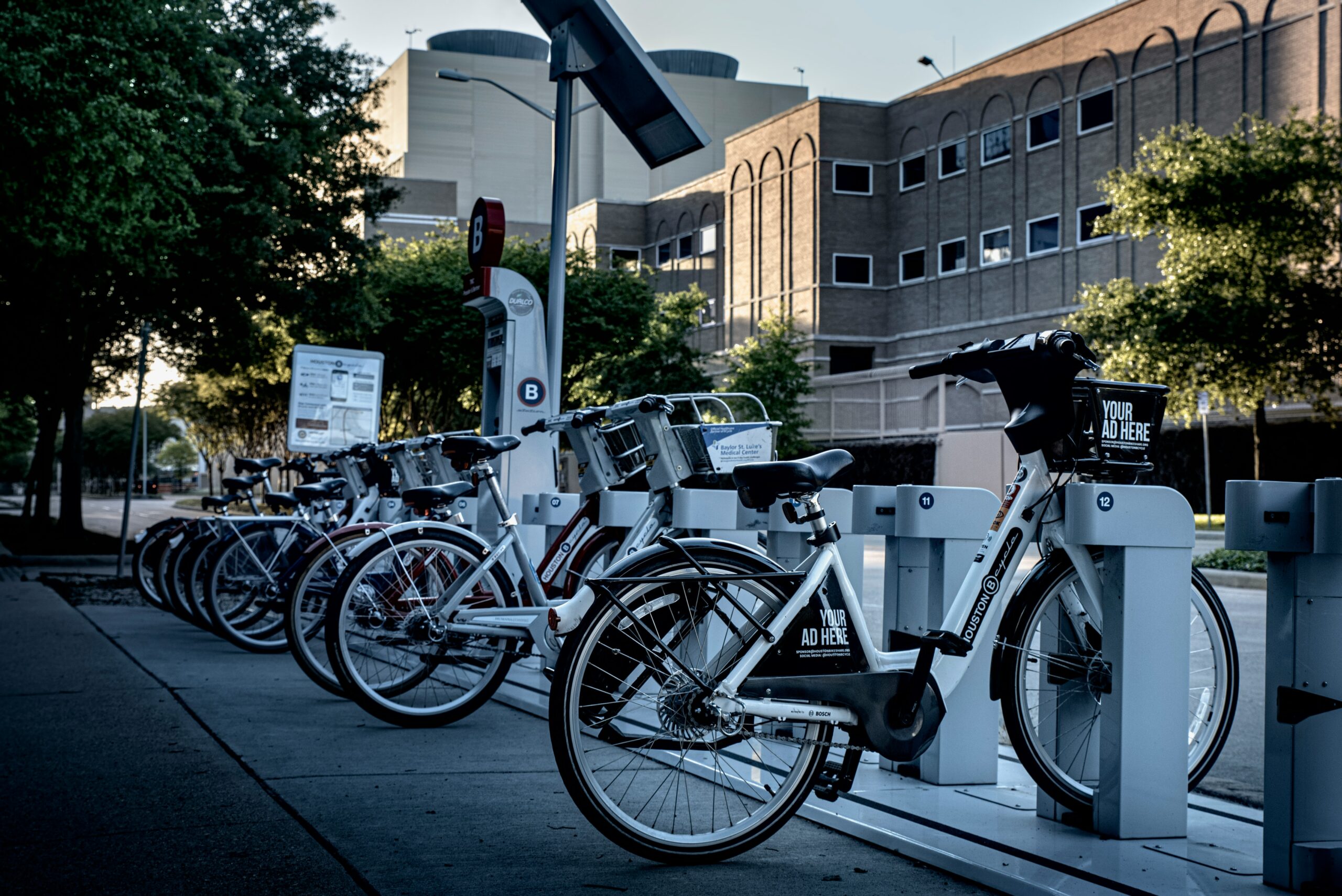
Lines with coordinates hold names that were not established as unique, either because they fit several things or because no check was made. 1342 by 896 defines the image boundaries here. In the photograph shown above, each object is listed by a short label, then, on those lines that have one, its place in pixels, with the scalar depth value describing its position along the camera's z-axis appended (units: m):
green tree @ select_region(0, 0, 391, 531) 12.75
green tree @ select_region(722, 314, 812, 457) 40.19
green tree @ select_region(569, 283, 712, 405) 40.62
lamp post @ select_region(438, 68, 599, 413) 10.20
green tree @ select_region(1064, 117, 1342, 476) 24.61
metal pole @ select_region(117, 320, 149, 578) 14.51
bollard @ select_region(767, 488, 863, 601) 5.35
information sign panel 13.88
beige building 76.62
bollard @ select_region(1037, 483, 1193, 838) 4.12
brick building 35.47
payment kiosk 10.67
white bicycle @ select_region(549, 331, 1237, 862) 3.92
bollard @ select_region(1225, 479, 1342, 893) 3.50
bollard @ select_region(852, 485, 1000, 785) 4.93
